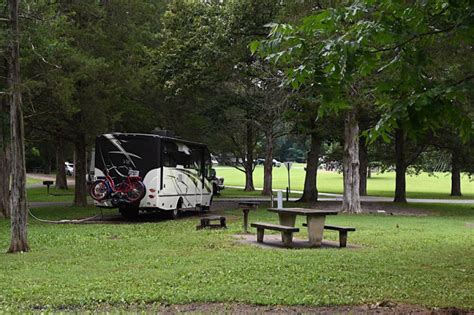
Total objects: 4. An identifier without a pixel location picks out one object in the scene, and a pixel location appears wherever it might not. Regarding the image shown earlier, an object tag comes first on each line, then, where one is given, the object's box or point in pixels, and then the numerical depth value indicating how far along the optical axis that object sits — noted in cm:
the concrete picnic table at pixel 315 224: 1403
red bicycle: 2095
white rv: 2123
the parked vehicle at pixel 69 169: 7639
